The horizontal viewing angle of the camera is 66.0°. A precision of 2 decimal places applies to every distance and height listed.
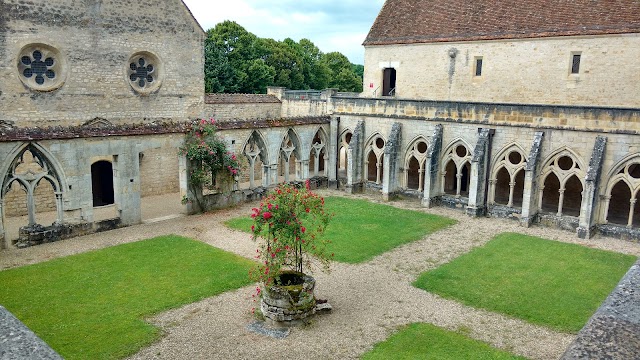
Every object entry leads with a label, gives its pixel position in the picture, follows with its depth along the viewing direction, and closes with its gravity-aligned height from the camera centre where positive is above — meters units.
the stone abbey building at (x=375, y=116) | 15.85 -0.37
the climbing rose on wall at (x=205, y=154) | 17.34 -1.79
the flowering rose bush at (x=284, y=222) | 9.79 -2.33
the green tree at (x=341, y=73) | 57.47 +3.94
